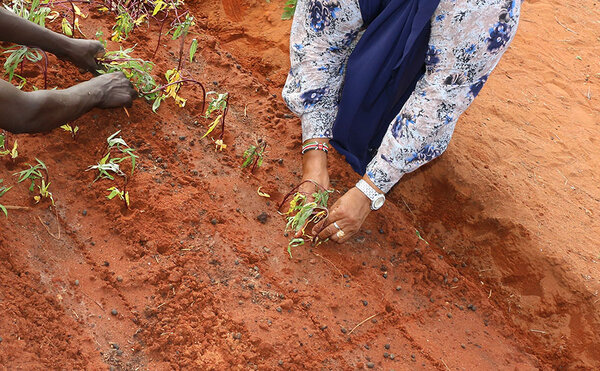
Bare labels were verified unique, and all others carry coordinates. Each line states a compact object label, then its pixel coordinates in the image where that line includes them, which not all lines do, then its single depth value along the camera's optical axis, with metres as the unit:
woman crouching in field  2.14
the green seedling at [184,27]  2.93
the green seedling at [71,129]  2.55
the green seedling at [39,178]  2.29
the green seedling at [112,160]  2.36
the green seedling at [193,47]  2.74
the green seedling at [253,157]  2.72
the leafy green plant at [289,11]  3.88
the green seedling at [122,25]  3.03
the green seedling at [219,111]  2.71
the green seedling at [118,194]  2.27
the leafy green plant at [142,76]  2.73
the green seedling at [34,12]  2.72
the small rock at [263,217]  2.59
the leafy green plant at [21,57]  2.45
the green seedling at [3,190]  2.20
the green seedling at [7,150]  2.28
